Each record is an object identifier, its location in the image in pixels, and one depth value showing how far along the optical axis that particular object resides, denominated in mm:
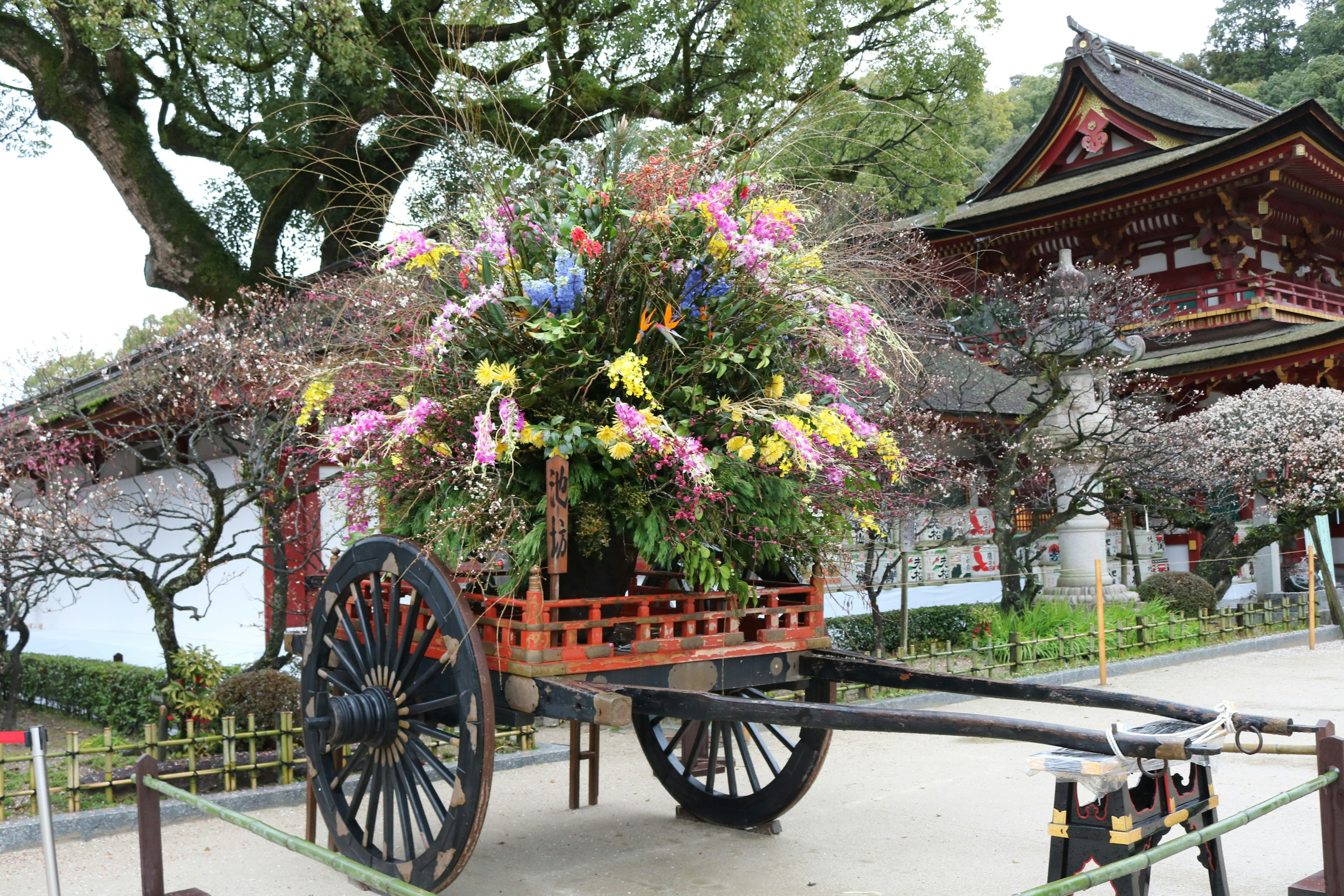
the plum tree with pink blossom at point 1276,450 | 12820
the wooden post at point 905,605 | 10156
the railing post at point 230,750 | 6055
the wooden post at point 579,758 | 5496
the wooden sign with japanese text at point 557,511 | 3867
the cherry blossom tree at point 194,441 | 7277
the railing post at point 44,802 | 3539
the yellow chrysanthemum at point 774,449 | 3889
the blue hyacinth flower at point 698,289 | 4102
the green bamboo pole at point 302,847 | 2670
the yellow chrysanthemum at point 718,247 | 4008
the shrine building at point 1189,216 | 16172
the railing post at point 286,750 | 6258
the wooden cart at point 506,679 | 3576
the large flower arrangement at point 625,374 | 3932
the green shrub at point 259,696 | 7016
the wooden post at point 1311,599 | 12195
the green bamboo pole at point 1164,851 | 2561
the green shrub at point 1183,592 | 13531
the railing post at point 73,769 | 5637
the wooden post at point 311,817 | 4570
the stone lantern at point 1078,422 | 11312
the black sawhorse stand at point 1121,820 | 3020
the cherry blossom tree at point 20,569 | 7118
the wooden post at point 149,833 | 3799
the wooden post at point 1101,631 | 9836
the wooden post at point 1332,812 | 3551
